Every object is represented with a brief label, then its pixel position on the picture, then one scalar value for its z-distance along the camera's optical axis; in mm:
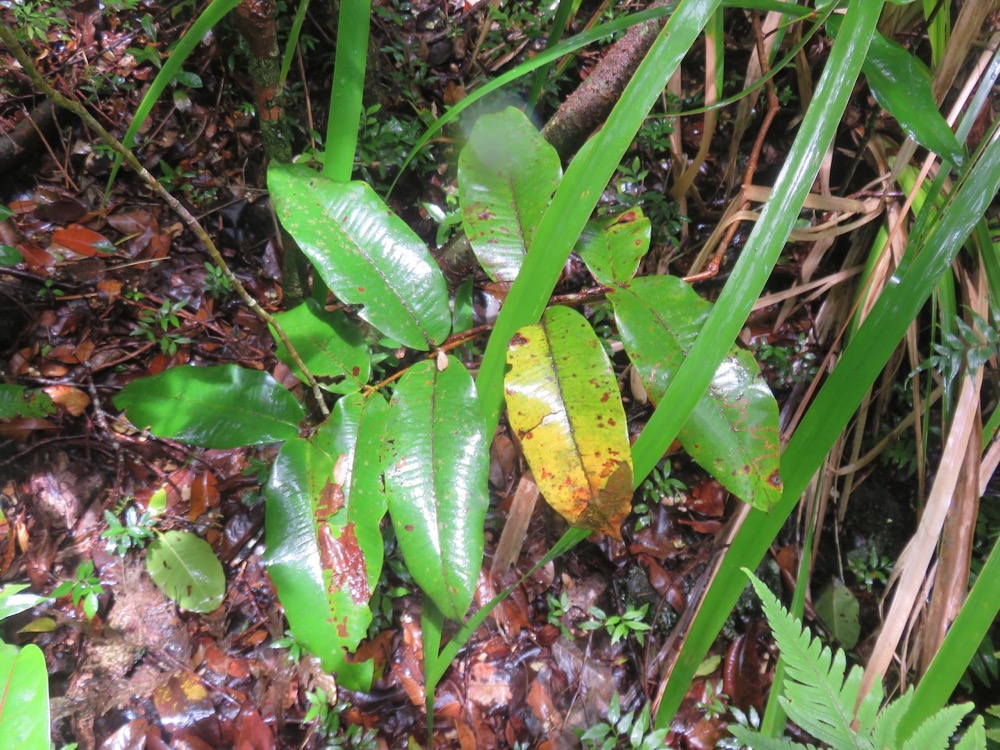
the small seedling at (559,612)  1334
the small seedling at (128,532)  1241
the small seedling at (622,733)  1179
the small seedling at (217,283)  1462
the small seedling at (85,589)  1162
